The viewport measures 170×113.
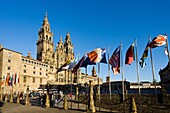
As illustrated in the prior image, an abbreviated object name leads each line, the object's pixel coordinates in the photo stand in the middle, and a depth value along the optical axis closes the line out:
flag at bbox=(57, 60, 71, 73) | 27.01
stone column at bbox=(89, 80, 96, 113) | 17.50
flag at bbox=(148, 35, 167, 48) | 16.88
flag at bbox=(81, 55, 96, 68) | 23.77
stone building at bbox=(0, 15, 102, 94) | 61.39
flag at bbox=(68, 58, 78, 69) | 26.56
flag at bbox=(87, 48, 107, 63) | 22.33
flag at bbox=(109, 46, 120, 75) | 20.99
